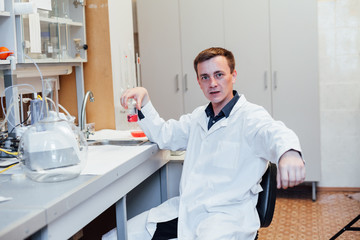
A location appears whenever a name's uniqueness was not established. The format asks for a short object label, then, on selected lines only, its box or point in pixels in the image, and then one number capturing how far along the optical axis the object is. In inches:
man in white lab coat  69.2
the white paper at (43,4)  90.7
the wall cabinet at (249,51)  143.9
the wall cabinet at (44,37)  84.5
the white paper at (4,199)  52.2
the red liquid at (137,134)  99.9
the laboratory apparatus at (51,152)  60.3
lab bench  47.5
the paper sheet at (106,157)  67.9
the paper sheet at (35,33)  89.0
